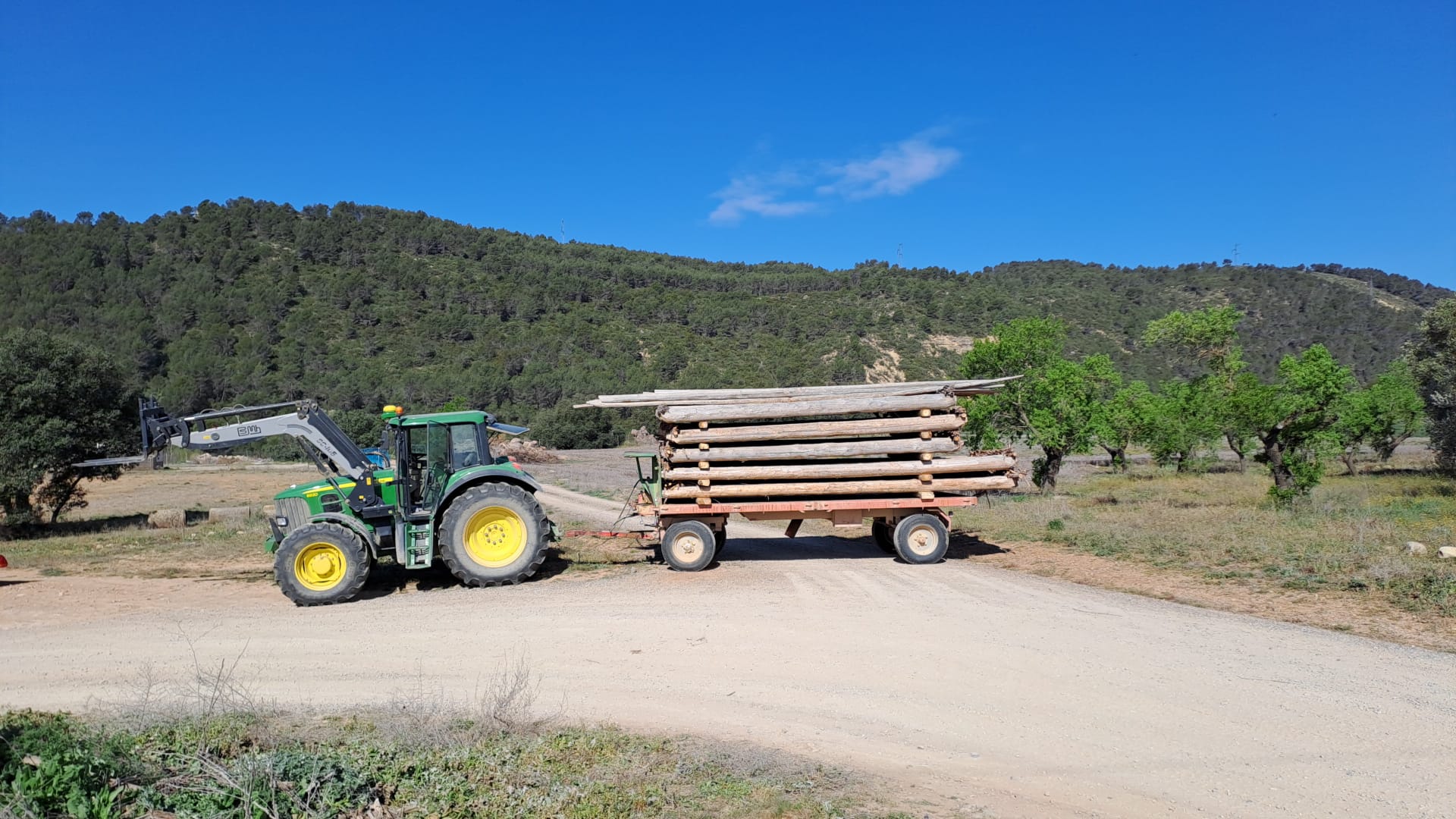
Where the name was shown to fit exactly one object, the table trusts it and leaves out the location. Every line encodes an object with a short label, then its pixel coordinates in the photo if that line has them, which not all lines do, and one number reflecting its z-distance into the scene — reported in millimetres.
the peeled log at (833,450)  14055
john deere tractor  12211
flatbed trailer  13992
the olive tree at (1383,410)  34875
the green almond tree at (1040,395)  25859
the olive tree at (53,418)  20641
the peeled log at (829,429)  14047
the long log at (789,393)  14133
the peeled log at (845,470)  13906
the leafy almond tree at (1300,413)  22344
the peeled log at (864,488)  13992
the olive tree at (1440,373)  30375
